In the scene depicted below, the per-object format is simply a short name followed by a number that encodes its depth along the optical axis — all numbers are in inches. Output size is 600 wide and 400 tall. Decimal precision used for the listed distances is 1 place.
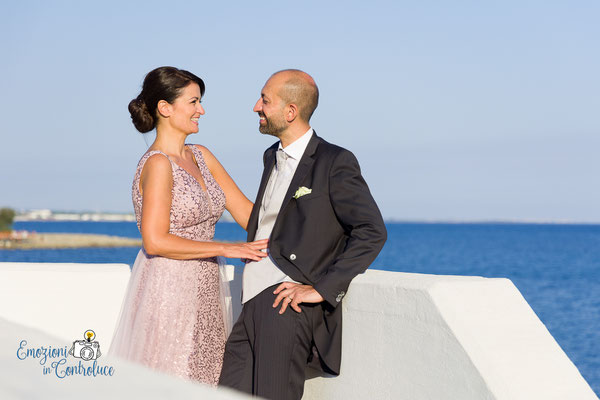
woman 134.9
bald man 124.6
